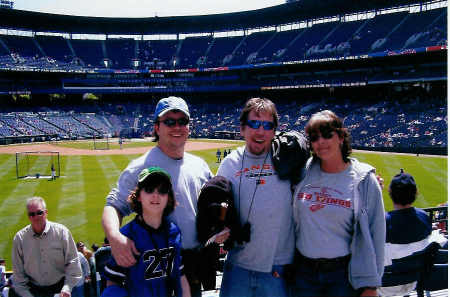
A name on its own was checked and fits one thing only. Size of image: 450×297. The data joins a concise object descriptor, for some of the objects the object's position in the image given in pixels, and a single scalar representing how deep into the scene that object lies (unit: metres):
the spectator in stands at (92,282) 4.93
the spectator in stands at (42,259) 4.87
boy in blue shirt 3.17
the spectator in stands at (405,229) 4.28
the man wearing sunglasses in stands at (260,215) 3.46
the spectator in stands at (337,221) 3.27
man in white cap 3.51
